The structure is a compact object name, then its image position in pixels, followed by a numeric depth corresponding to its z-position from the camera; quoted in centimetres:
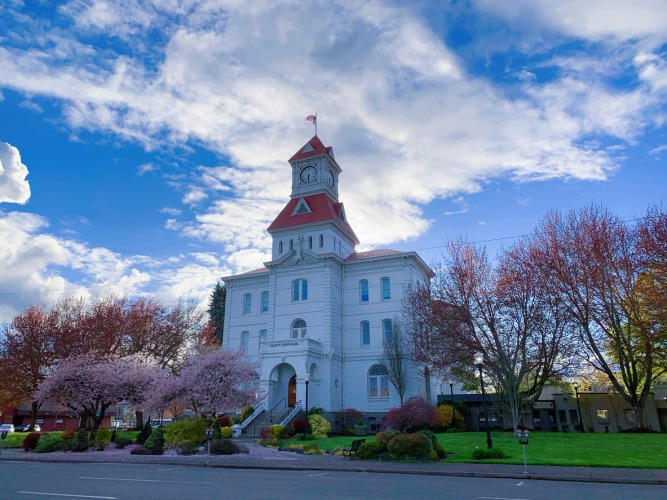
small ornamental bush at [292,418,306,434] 3281
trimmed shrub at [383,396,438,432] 2877
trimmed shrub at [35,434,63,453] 2798
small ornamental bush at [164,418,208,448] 2559
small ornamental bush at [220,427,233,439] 3222
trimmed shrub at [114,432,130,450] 2930
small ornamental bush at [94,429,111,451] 2864
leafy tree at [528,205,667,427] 3089
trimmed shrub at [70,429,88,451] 2794
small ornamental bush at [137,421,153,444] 2932
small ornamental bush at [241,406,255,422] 3781
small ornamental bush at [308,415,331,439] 3300
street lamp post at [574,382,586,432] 3794
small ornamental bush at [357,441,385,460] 2058
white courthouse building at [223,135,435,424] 3959
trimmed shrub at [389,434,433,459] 1973
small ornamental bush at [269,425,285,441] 3044
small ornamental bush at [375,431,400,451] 2078
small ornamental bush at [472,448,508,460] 1942
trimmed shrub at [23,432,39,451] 2883
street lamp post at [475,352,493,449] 2197
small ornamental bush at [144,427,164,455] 2566
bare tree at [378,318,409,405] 3822
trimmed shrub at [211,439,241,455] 2397
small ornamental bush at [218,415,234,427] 3634
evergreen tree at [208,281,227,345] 6575
